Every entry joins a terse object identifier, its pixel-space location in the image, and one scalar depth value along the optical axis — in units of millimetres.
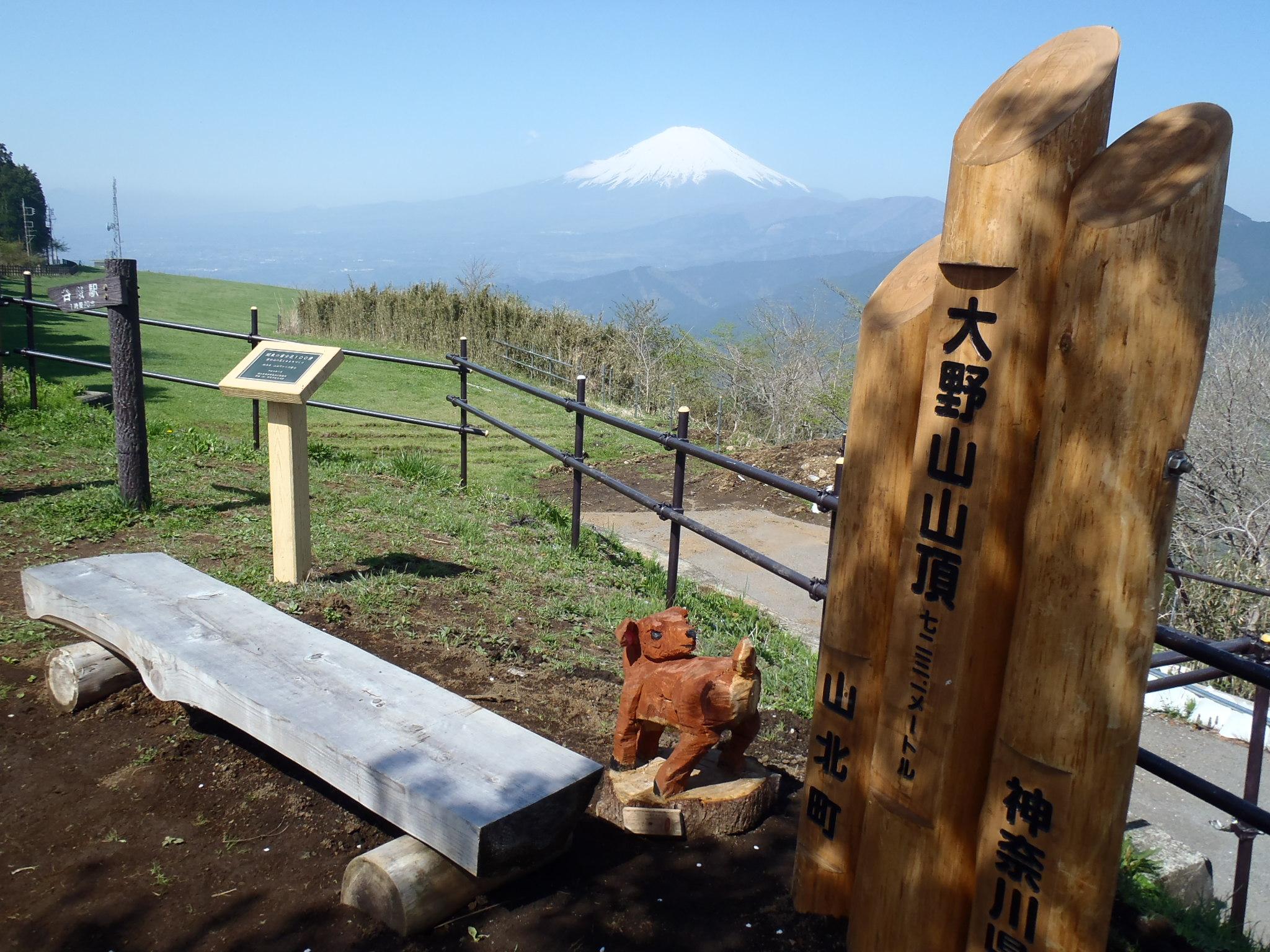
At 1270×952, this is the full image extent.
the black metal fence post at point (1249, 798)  2688
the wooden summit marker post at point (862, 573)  1838
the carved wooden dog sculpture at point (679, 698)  2295
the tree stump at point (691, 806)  2354
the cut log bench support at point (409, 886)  1983
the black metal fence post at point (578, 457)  5207
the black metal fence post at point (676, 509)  4191
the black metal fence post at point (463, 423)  6383
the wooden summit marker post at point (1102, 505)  1393
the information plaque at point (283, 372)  3979
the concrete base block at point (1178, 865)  2840
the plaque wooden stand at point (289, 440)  4047
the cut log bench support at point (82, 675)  2969
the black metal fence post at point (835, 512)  2034
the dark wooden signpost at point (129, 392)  4859
